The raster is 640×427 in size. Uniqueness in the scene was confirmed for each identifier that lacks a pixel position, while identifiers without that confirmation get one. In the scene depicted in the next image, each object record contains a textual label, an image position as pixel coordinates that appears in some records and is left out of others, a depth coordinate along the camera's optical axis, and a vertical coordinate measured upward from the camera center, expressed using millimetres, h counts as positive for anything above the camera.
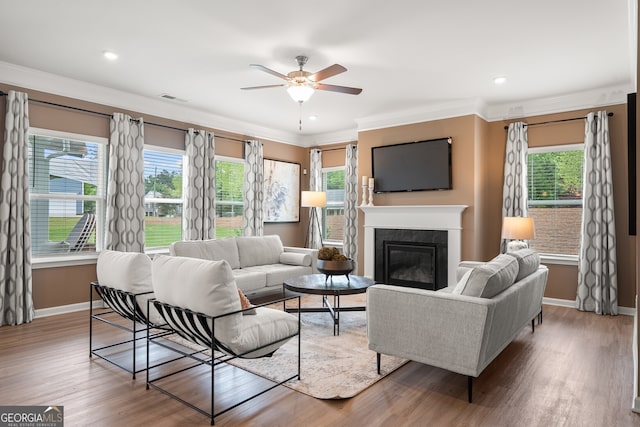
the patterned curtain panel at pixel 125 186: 5137 +361
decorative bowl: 4219 -587
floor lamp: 6730 +253
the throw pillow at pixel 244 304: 2623 -617
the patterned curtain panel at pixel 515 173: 5586 +595
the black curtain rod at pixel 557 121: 5003 +1292
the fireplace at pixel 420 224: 5648 -165
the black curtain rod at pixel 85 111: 4595 +1313
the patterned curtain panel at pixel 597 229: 4910 -187
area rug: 2797 -1237
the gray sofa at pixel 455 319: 2580 -747
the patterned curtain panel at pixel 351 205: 7172 +161
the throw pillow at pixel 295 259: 6016 -704
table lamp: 4797 -196
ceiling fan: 3836 +1298
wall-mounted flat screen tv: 5793 +749
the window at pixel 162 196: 5727 +255
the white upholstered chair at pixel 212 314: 2379 -652
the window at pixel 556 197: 5387 +248
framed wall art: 7480 +446
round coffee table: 3949 -763
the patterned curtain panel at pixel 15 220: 4258 -79
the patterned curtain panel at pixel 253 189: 6949 +437
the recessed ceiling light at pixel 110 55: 3978 +1641
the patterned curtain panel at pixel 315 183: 7848 +619
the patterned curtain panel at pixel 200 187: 6055 +414
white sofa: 5164 -663
